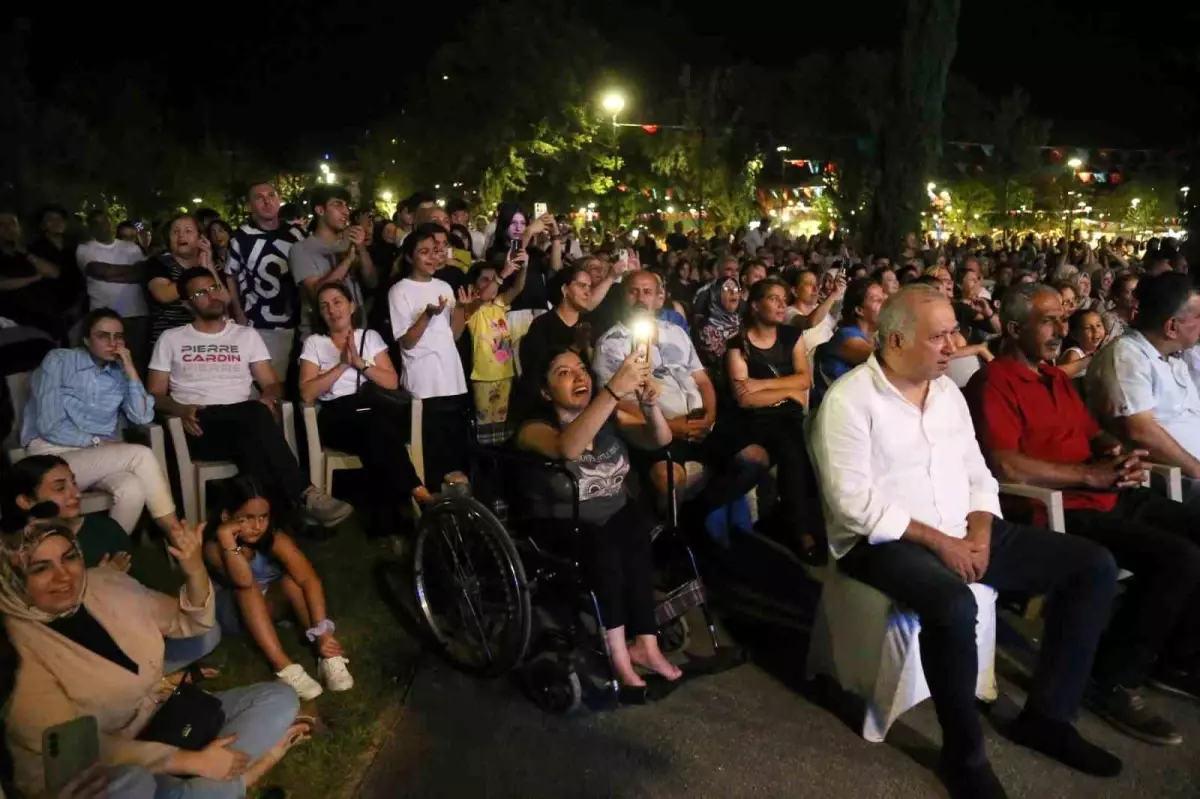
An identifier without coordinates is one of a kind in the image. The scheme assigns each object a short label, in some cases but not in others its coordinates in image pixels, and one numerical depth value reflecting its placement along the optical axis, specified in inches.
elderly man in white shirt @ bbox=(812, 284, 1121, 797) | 131.4
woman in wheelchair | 142.1
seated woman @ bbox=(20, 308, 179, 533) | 182.7
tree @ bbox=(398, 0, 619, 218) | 1083.9
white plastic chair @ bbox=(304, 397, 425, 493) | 209.8
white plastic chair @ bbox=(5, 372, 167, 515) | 199.8
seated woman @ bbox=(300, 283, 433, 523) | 206.5
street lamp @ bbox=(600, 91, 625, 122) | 845.2
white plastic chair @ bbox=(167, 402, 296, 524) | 202.8
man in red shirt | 143.8
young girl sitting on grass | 148.6
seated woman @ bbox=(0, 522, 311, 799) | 106.0
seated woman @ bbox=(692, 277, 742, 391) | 276.8
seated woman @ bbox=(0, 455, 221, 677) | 137.3
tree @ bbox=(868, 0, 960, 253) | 585.0
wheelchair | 142.1
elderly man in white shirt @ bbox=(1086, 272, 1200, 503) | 168.4
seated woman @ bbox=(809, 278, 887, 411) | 206.4
